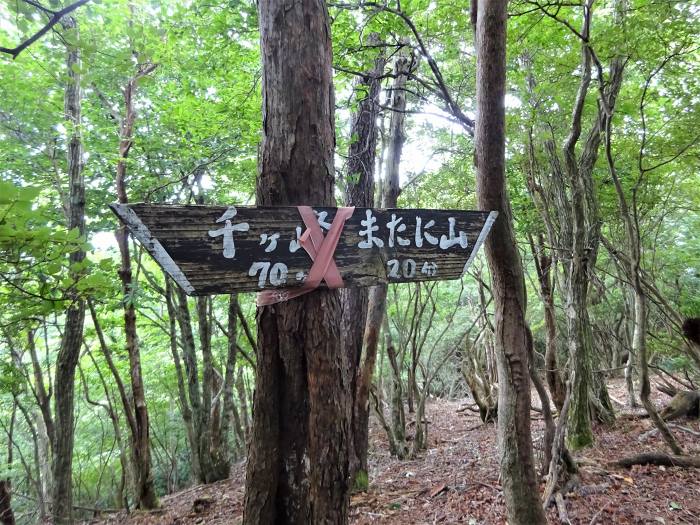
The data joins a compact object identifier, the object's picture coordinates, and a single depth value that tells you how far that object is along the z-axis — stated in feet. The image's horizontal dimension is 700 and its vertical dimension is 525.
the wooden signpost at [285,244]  4.33
